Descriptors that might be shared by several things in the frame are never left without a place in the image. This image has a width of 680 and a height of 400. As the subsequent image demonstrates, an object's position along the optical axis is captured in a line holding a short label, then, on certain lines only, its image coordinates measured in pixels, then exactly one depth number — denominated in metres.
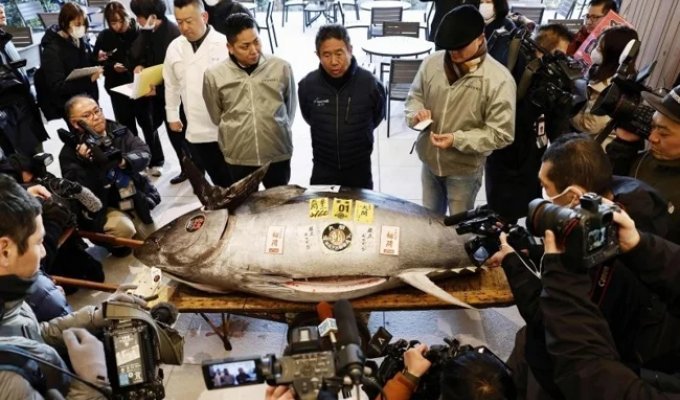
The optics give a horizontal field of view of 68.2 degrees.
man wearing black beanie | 2.41
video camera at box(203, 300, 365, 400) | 1.10
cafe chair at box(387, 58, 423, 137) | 4.78
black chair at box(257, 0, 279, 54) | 7.29
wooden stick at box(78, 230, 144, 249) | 2.92
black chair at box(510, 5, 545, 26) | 6.40
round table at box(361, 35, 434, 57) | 5.38
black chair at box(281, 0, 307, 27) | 8.02
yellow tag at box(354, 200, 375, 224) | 2.37
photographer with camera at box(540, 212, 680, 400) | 1.18
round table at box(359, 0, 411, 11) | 6.86
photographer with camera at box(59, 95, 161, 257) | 2.91
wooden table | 2.34
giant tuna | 2.31
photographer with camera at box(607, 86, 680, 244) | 1.87
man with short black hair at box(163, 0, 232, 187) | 3.13
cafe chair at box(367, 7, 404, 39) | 6.77
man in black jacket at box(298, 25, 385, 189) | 2.65
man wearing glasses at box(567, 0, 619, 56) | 3.48
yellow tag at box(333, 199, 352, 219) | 2.37
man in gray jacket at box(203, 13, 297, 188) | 2.76
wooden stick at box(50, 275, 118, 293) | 2.60
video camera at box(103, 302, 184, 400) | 1.48
